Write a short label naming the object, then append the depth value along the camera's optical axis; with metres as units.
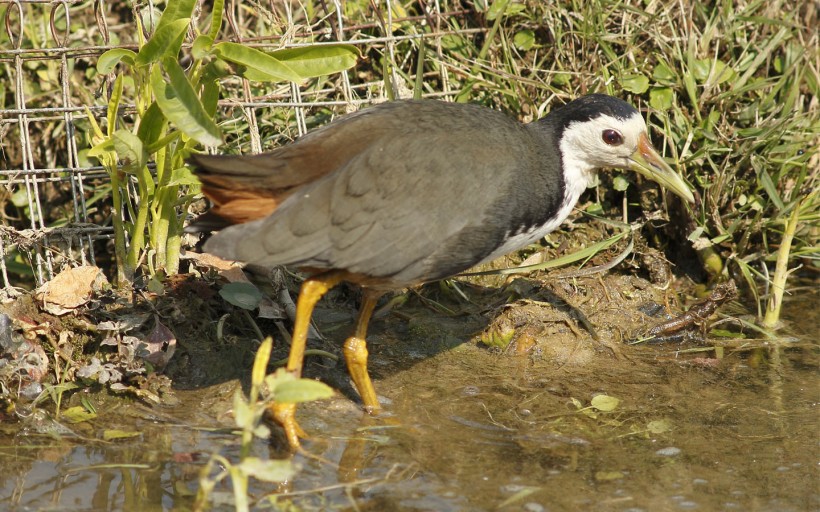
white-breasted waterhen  7.09
